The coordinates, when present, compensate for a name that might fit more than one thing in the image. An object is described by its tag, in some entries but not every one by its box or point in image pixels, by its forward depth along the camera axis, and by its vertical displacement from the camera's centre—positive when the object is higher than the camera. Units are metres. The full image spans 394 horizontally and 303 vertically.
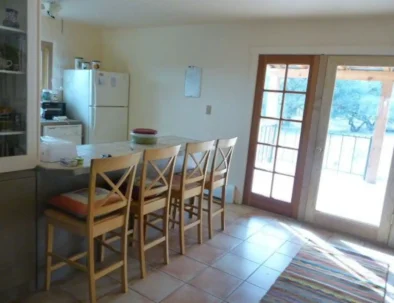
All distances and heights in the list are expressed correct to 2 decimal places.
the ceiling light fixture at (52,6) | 3.50 +0.88
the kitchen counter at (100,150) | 2.10 -0.48
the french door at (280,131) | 3.77 -0.27
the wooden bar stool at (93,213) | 2.00 -0.79
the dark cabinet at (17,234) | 2.02 -0.94
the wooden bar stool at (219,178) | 3.18 -0.77
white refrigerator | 4.69 -0.13
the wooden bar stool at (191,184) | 2.77 -0.76
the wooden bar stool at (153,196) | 2.37 -0.77
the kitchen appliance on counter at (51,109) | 4.55 -0.29
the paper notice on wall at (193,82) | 4.42 +0.26
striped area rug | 2.45 -1.35
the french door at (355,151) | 3.37 -0.39
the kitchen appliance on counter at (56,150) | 2.21 -0.41
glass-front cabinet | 2.00 +0.01
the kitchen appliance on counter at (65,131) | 4.34 -0.58
